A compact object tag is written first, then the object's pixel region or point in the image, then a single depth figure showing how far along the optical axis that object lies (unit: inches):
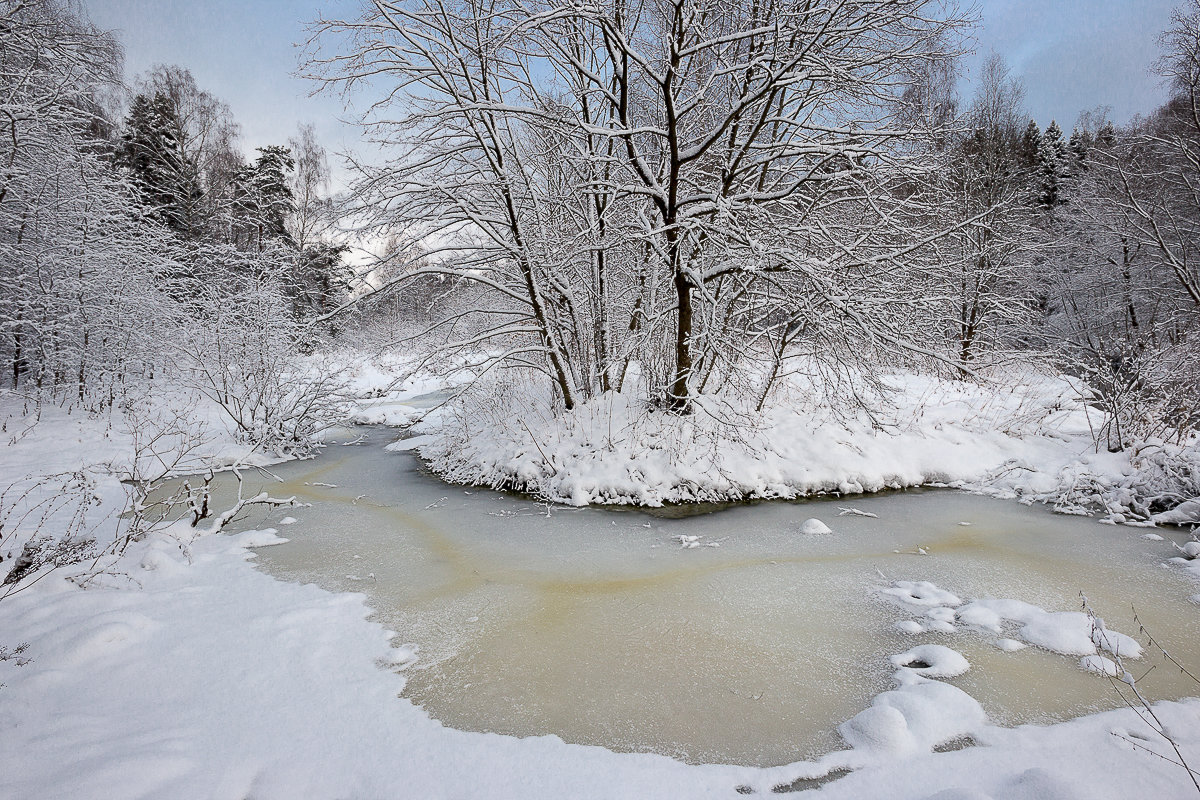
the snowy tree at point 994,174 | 540.1
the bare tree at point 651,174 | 255.0
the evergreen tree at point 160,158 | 775.7
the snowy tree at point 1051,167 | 1043.5
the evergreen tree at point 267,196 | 844.0
